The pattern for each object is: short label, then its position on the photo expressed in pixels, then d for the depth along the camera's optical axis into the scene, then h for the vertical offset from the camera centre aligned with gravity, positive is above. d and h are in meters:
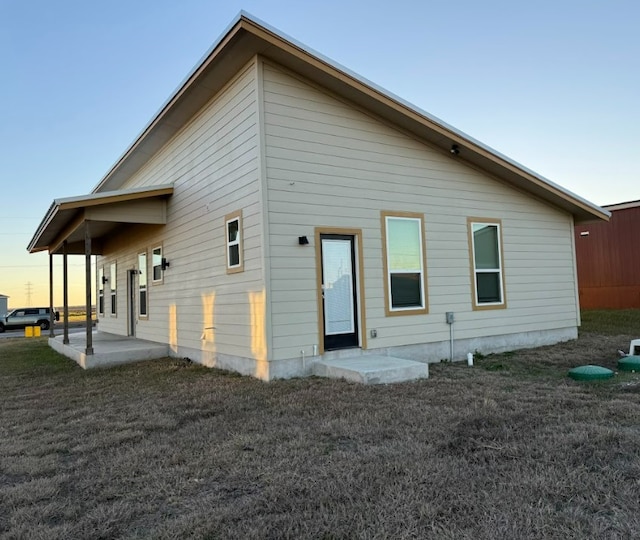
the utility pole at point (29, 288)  64.33 +2.09
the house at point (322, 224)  6.83 +1.24
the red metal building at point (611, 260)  17.48 +0.88
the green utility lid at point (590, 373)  6.22 -1.22
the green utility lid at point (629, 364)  6.80 -1.21
